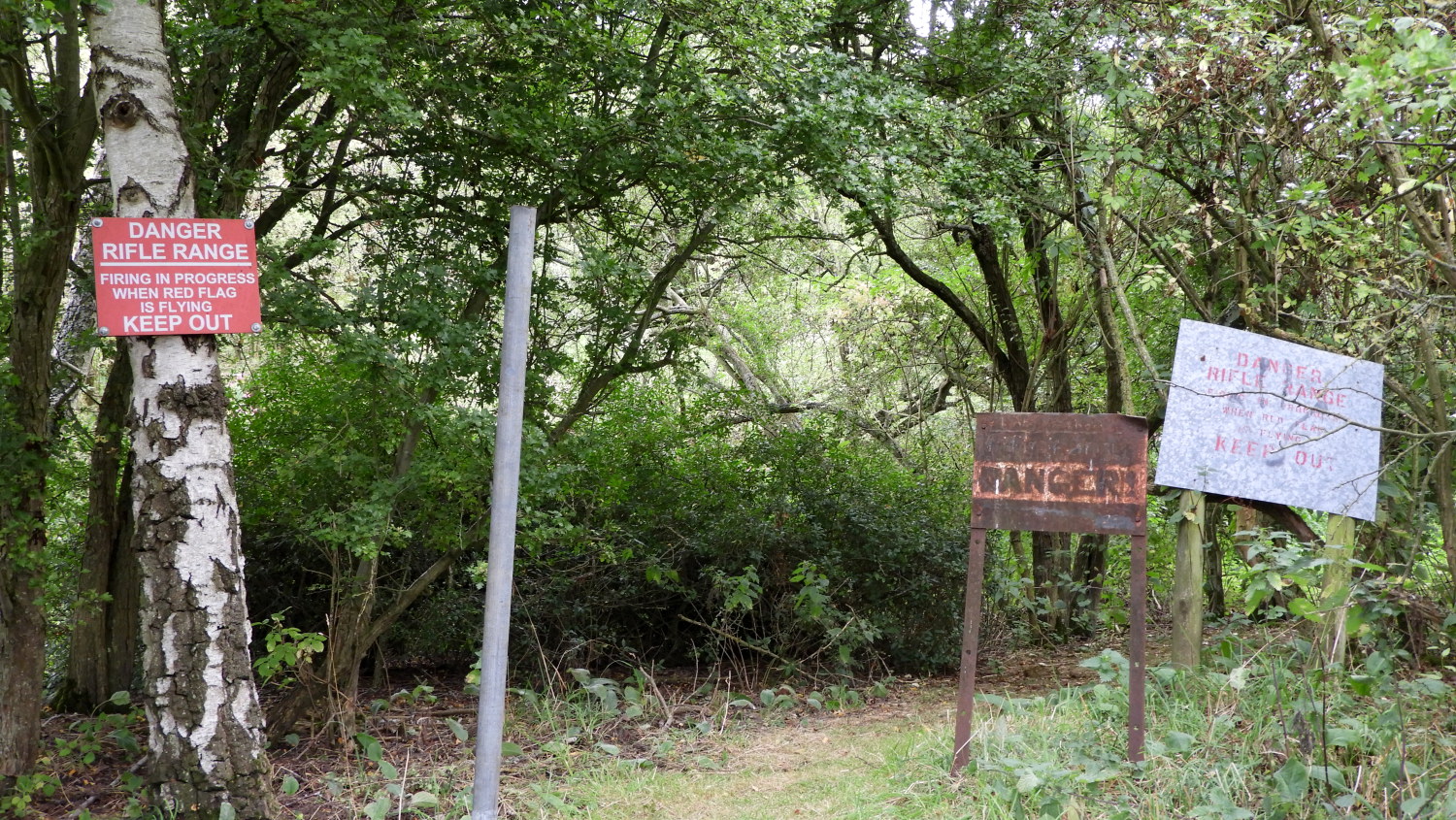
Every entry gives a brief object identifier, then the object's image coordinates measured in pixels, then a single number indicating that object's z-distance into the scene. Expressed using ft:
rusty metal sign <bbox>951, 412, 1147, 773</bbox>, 15.17
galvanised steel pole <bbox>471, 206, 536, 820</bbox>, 10.98
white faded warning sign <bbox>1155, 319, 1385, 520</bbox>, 15.34
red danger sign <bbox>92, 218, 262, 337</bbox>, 13.98
